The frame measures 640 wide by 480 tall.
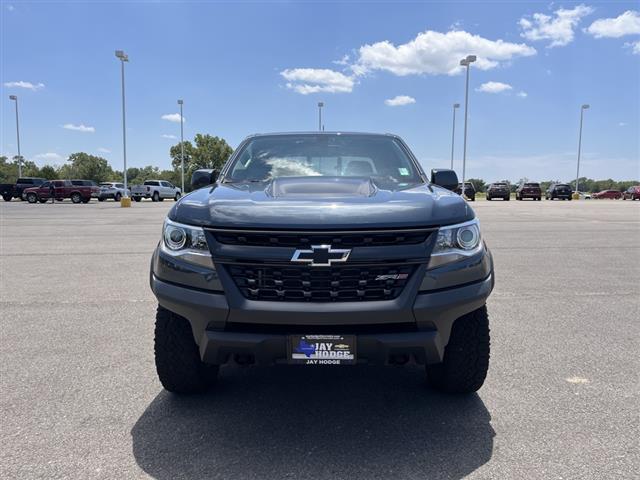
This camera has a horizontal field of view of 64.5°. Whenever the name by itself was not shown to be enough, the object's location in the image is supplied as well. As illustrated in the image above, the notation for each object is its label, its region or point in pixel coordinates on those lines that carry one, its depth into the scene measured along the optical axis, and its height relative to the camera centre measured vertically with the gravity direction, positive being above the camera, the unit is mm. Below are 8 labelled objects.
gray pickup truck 2539 -456
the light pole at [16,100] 51344 +8011
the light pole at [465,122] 40862 +5488
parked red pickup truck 36250 -767
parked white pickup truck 41719 -648
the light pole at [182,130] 57016 +6048
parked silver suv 41469 -879
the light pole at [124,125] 32062 +3773
